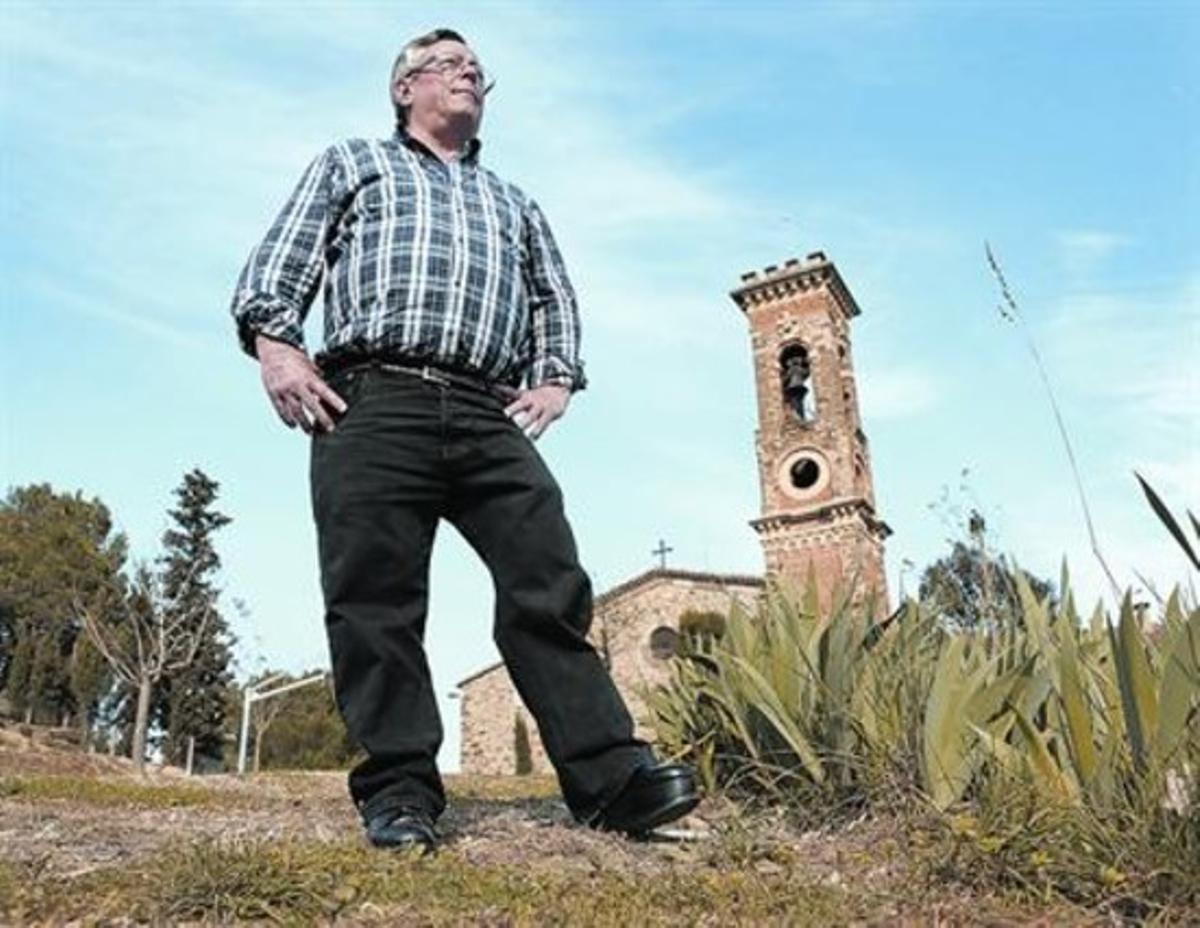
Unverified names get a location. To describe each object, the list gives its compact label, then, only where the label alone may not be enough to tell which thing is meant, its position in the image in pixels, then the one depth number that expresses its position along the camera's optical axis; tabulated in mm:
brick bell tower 29484
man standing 2266
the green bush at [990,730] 1692
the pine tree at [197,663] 36281
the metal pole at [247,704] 23766
